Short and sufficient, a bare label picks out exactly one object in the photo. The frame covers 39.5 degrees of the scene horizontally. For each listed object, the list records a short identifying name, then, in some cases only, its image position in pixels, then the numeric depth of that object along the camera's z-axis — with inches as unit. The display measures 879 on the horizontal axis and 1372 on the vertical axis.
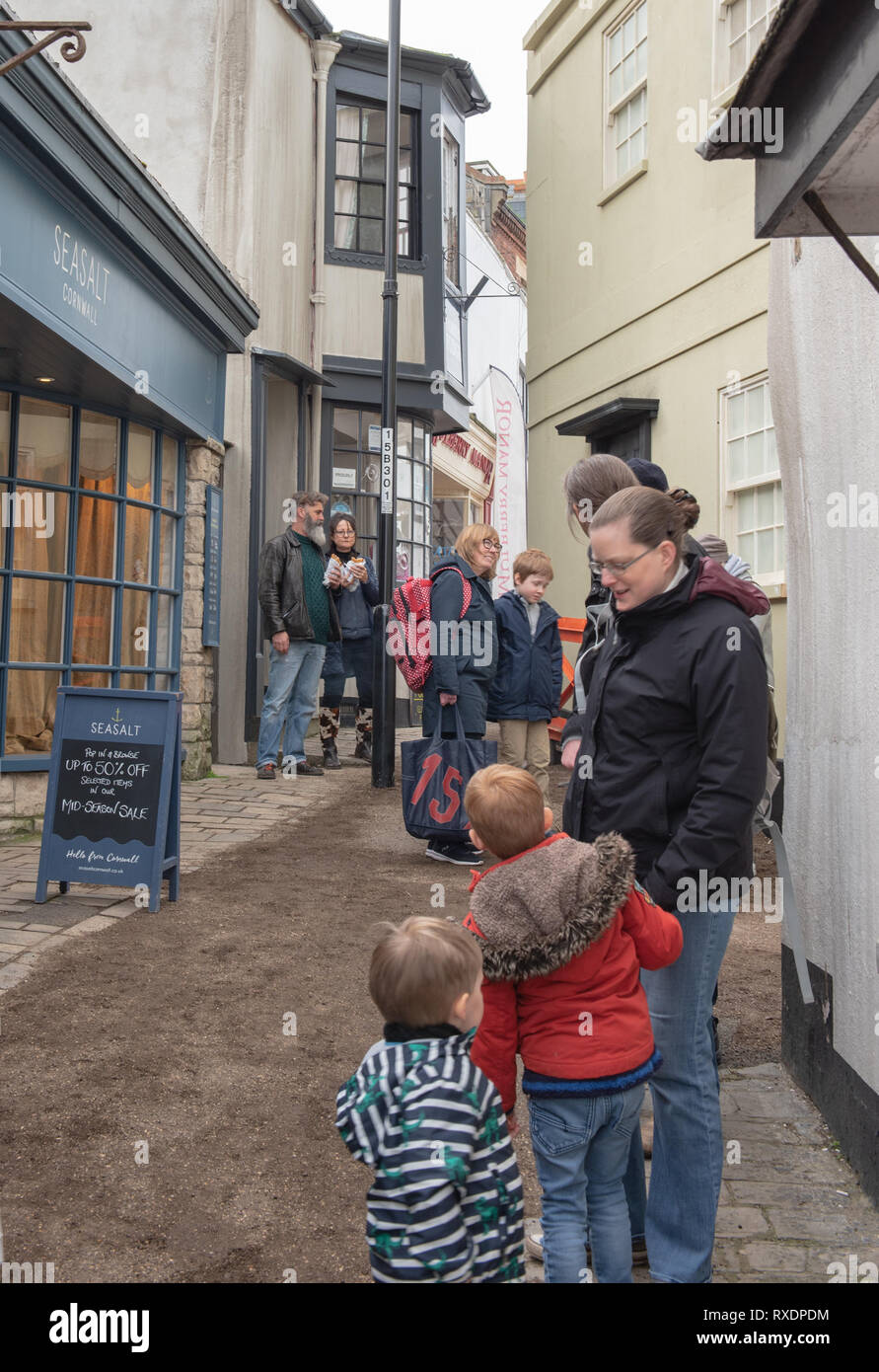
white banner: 1003.9
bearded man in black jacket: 396.5
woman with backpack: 276.5
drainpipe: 533.0
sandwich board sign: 231.5
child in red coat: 94.8
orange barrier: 449.1
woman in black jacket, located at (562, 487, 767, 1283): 103.1
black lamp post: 415.8
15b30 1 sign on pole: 427.5
